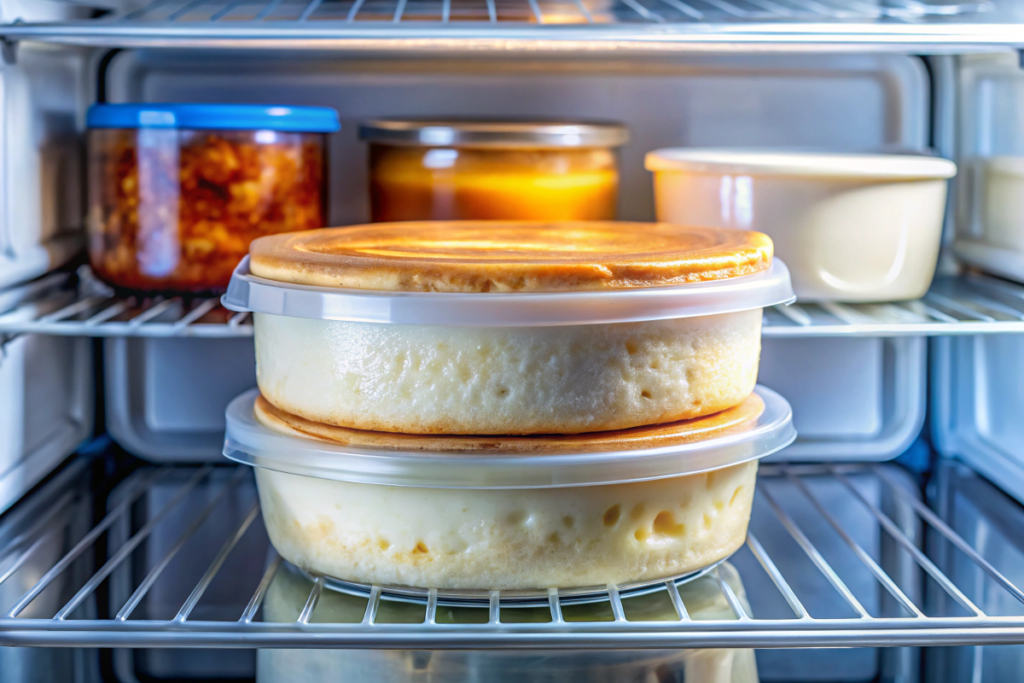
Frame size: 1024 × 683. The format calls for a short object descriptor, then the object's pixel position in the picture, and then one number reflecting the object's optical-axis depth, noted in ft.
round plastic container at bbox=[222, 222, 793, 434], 2.49
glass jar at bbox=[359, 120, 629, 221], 3.54
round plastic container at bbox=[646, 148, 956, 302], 3.38
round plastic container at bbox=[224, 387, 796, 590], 2.57
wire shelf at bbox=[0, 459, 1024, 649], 2.54
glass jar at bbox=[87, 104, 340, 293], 3.39
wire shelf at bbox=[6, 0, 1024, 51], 3.02
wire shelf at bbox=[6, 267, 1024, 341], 3.26
